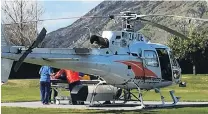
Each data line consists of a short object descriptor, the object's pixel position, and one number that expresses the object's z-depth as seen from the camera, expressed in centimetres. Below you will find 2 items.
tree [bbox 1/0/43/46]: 7781
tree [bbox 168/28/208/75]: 7225
